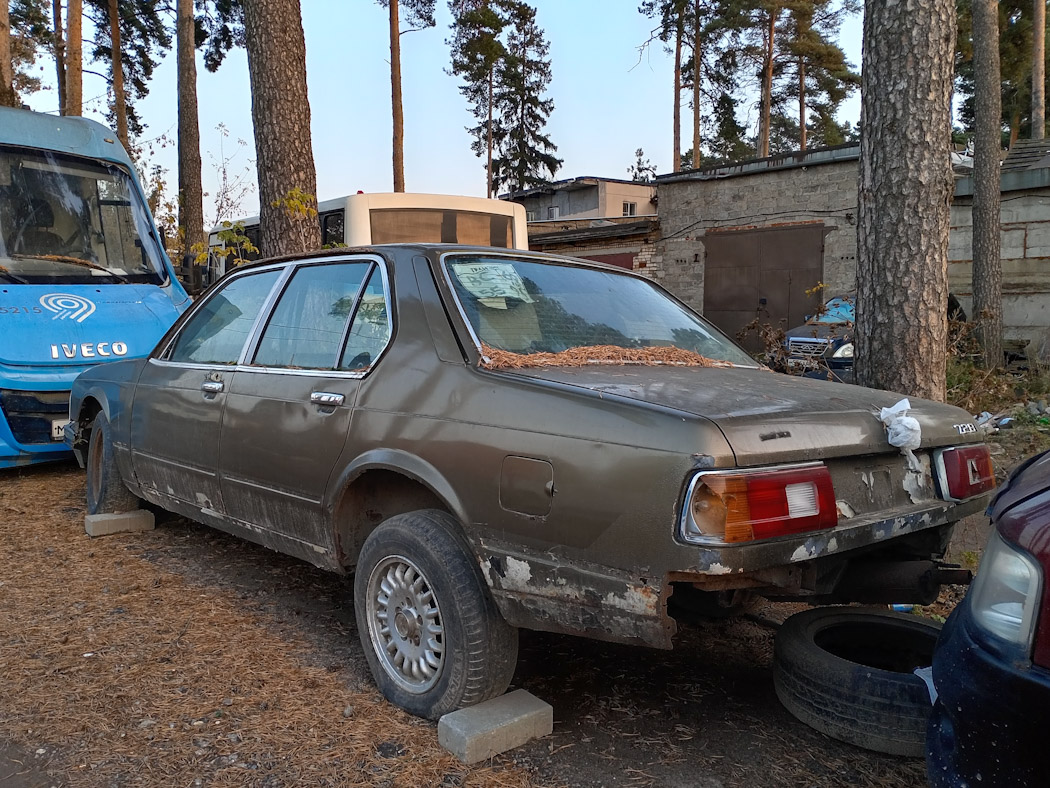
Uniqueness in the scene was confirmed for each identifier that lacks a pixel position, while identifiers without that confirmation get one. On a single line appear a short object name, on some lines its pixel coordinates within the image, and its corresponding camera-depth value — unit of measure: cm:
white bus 1082
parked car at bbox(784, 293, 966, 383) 725
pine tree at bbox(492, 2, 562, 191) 3212
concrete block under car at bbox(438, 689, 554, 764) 255
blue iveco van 629
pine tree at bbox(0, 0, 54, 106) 1925
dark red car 156
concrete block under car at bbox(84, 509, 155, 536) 497
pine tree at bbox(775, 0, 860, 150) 2747
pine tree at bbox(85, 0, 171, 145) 1927
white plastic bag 260
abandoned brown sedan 223
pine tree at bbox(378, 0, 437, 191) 1897
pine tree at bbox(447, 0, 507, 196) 2580
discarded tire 252
